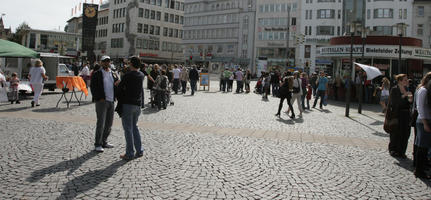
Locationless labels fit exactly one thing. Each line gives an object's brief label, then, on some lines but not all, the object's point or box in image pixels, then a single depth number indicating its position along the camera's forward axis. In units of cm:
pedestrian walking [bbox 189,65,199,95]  2373
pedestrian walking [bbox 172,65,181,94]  2466
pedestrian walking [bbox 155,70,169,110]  1499
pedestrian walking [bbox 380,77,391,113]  1523
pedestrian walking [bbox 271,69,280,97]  2560
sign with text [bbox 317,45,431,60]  2455
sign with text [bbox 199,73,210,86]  2892
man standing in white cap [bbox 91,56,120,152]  722
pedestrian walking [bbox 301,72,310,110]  1789
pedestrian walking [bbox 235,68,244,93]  2866
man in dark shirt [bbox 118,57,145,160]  661
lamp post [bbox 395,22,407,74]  1934
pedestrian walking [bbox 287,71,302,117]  1480
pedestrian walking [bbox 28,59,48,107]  1392
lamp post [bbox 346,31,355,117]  1586
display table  1397
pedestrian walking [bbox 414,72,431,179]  619
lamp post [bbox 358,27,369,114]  1713
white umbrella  1491
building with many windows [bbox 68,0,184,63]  8150
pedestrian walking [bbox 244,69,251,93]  2958
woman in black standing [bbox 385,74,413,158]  781
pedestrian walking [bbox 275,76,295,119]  1422
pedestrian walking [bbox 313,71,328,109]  1864
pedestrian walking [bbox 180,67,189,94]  2475
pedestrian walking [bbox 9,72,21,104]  1492
